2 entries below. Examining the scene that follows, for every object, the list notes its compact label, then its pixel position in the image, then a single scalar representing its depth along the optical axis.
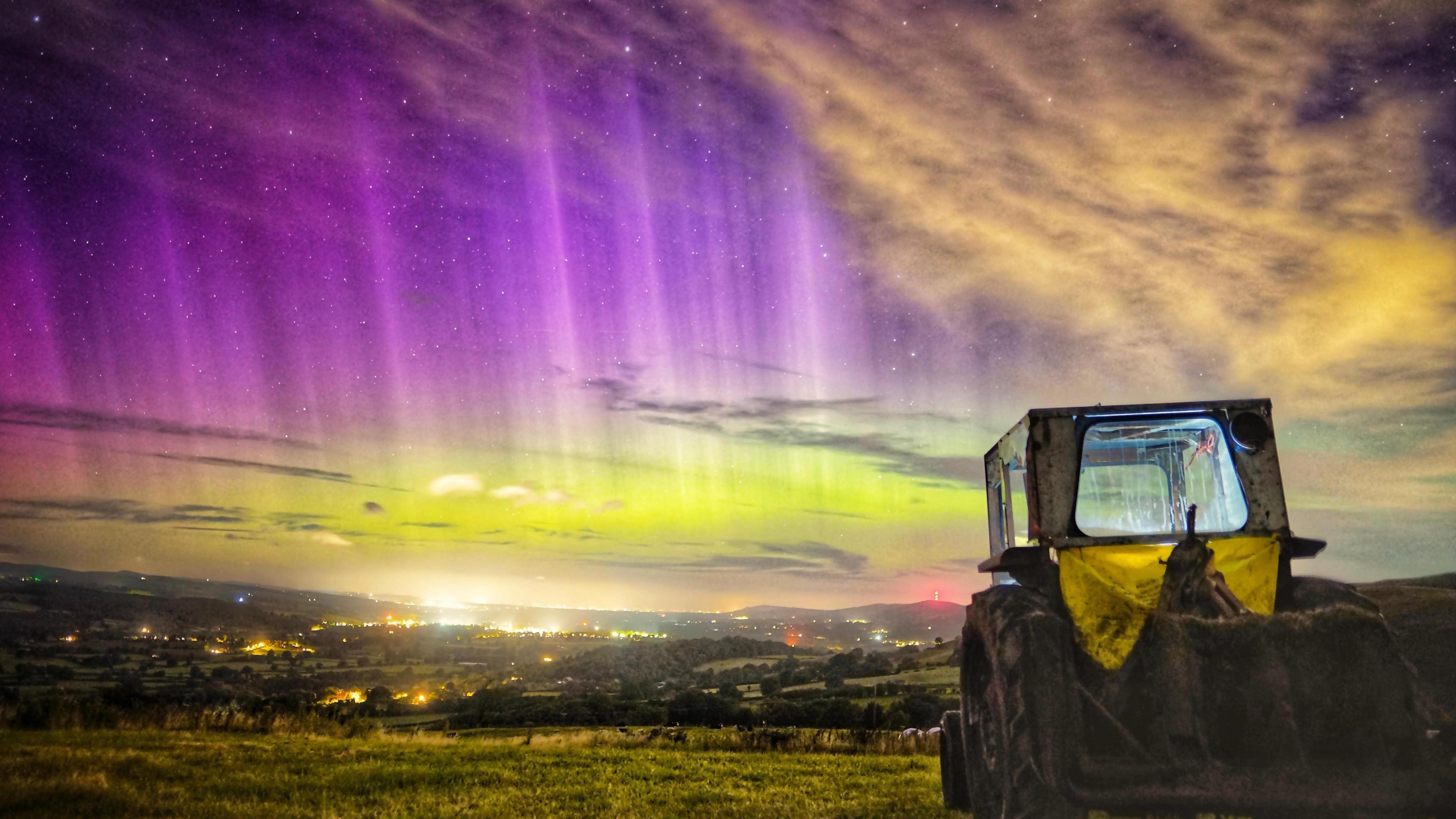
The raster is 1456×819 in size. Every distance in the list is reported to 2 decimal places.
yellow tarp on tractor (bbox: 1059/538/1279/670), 6.12
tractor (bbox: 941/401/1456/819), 5.42
